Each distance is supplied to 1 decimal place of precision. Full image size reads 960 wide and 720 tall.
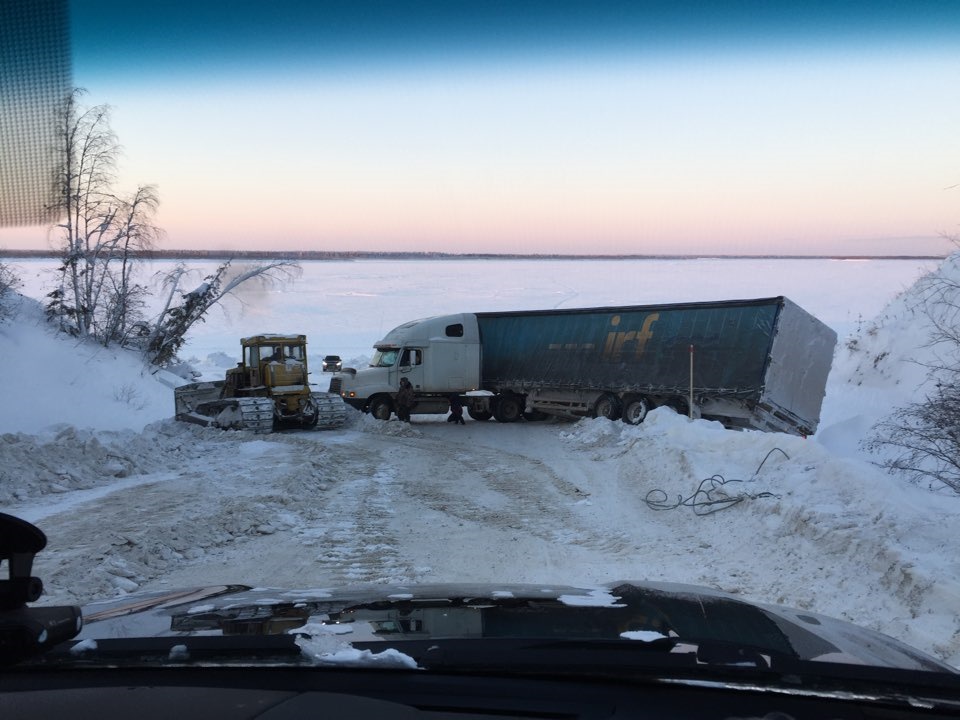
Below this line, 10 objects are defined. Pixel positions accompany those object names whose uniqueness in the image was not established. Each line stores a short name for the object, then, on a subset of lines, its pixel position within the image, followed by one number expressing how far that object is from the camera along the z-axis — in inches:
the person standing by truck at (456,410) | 1039.6
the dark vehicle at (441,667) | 85.4
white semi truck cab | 1040.8
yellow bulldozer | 824.8
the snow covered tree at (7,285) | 1113.4
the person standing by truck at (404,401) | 1003.9
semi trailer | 777.6
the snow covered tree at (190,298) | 1342.3
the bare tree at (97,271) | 1223.5
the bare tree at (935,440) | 401.7
